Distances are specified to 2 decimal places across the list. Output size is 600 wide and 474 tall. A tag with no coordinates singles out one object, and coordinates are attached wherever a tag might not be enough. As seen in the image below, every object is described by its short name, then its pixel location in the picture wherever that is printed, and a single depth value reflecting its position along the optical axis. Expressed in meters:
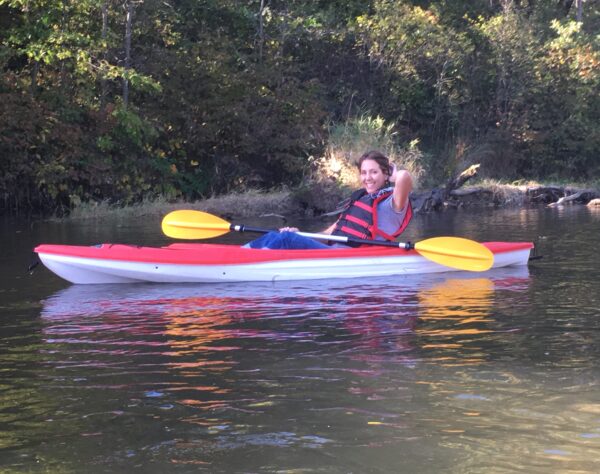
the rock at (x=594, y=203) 19.86
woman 8.71
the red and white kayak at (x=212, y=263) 8.66
